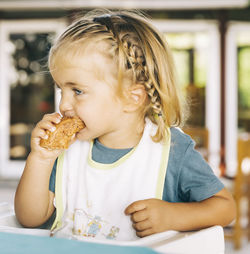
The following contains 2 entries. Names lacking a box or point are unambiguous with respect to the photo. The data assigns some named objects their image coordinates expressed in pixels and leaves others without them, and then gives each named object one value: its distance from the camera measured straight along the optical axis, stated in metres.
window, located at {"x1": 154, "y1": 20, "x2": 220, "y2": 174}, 6.38
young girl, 0.79
